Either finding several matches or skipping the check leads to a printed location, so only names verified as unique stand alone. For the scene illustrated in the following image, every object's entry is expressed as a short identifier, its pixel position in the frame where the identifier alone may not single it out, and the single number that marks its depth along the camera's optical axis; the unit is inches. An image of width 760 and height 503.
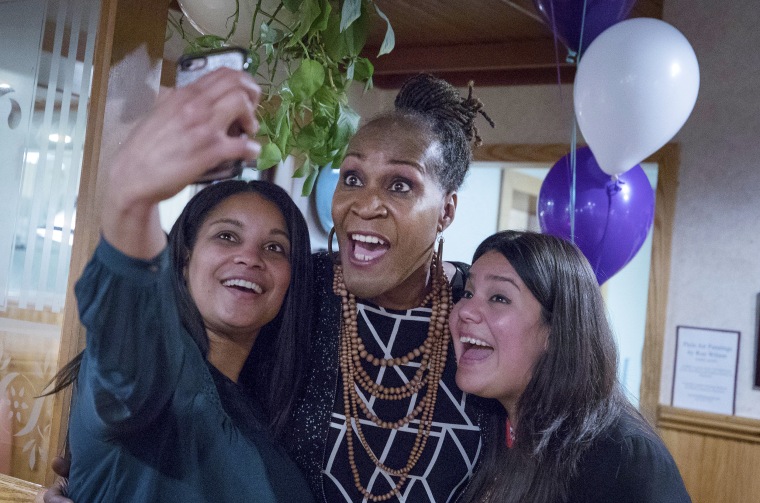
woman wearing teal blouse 31.4
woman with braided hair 69.4
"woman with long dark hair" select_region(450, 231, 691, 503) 61.7
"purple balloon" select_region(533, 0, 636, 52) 117.4
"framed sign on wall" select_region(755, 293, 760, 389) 143.5
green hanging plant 68.4
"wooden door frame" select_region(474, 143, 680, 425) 153.5
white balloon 104.0
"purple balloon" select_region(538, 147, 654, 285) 115.0
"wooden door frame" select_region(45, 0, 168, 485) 75.3
